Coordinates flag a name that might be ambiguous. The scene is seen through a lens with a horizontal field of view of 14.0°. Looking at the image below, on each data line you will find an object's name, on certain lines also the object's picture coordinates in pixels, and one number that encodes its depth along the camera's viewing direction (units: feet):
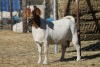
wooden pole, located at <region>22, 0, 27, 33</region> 67.27
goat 33.83
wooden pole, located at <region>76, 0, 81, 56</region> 38.33
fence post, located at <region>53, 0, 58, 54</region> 43.18
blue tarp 86.59
